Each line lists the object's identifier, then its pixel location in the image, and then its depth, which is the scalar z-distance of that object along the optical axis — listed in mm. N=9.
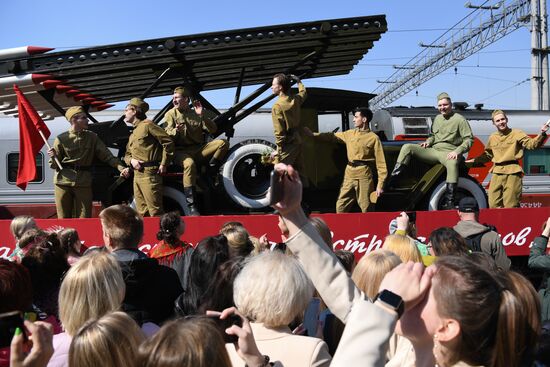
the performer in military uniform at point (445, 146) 9031
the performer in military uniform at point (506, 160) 9195
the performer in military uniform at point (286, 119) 8617
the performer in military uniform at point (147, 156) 8594
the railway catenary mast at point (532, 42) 20984
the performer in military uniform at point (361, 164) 8867
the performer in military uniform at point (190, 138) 8703
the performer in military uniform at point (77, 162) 8797
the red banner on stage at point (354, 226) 7805
